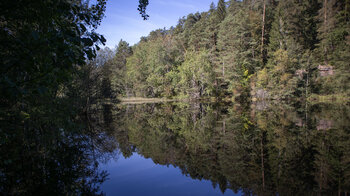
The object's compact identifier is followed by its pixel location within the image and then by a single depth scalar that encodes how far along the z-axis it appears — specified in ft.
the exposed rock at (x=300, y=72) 113.38
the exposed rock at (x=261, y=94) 119.89
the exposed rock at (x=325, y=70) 115.24
